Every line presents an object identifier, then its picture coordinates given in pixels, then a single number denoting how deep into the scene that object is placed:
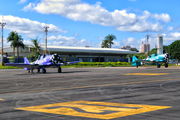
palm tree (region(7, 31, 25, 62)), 75.09
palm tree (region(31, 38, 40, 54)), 81.50
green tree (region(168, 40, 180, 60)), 125.01
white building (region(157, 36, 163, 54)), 112.61
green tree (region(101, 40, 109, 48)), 132.75
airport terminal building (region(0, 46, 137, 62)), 90.51
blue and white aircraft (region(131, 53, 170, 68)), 48.21
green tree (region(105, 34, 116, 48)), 129.12
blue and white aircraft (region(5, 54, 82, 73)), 32.03
